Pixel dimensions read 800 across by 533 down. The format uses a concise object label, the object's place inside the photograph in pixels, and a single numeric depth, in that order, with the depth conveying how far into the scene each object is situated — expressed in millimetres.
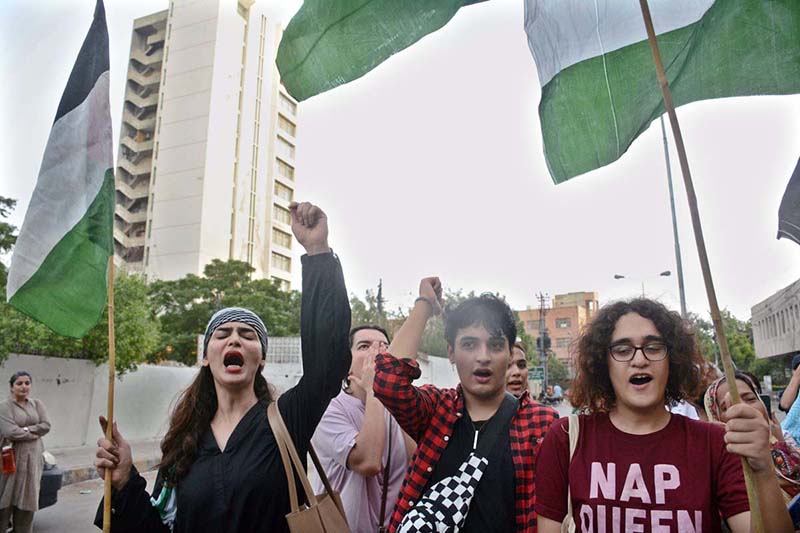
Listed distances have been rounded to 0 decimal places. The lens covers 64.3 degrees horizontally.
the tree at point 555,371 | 65062
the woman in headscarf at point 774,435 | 2592
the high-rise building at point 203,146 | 53056
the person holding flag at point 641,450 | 1805
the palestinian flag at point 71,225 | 2725
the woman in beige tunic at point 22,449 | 6223
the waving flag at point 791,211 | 2121
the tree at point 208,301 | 31188
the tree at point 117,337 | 13578
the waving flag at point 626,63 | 2107
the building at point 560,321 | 87000
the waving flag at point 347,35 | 2496
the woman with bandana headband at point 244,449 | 2125
